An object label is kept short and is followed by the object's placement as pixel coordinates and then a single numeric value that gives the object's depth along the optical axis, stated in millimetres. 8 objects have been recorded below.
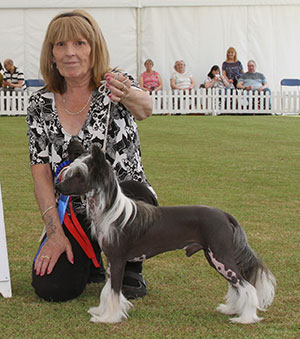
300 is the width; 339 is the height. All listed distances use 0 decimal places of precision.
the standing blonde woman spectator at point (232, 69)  18531
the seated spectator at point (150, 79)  18672
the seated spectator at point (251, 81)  18234
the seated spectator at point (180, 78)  18656
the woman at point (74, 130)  3381
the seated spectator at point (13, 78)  18031
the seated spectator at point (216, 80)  18484
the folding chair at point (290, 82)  19969
